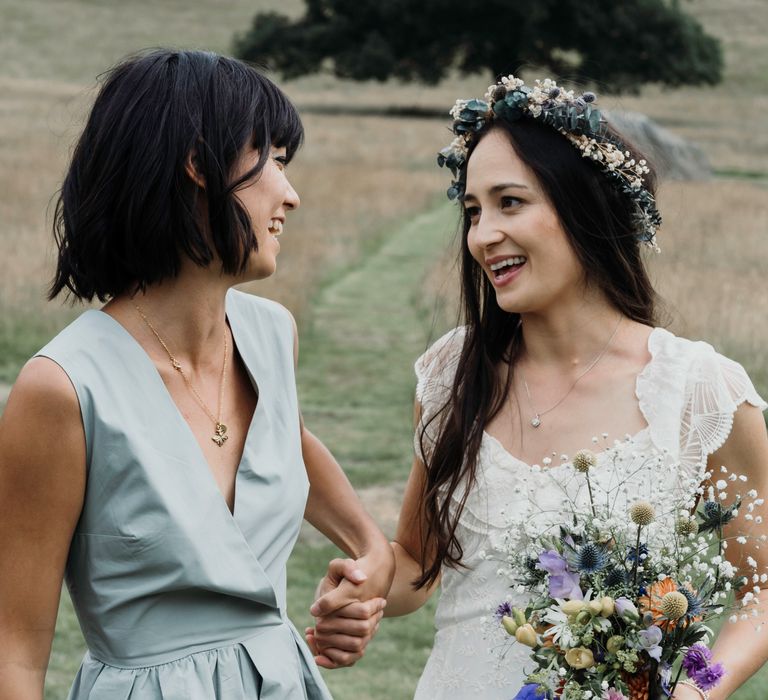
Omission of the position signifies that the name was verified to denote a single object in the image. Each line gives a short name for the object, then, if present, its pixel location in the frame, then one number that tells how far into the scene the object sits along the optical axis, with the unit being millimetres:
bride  2850
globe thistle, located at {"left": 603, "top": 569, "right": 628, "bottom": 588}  2164
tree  49438
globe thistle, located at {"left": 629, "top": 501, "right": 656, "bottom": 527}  2131
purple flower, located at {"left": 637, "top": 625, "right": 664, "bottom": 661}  2102
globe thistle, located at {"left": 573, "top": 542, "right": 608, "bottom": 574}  2162
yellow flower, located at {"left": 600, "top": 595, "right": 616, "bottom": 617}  2096
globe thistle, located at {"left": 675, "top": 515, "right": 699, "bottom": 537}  2195
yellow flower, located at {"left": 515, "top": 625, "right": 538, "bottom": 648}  2162
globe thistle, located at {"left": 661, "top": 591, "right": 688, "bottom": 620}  2076
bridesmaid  2254
